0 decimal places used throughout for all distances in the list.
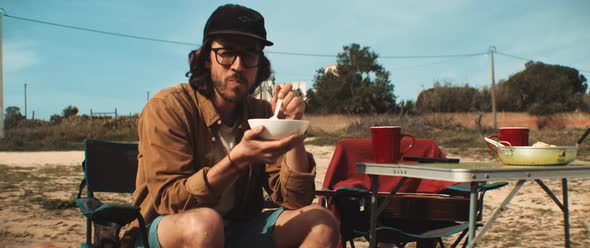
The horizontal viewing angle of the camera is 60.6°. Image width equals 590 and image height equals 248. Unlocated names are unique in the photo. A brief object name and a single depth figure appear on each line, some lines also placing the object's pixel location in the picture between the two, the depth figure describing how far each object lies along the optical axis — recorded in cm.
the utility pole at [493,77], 3600
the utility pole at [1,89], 2902
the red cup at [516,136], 252
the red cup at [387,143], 236
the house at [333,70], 4953
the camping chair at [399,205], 289
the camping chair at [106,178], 212
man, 178
